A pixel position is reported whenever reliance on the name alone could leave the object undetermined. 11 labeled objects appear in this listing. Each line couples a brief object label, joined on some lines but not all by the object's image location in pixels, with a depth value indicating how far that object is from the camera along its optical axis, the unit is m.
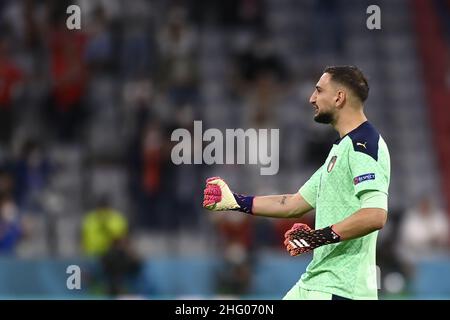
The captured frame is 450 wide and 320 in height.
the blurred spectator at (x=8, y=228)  12.38
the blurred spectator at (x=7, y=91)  14.05
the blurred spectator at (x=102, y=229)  12.56
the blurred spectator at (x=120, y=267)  12.10
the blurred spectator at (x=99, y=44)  14.91
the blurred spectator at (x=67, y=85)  14.41
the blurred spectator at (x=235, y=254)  12.18
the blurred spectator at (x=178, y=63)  14.73
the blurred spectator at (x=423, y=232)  12.86
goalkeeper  5.24
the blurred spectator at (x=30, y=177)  13.20
